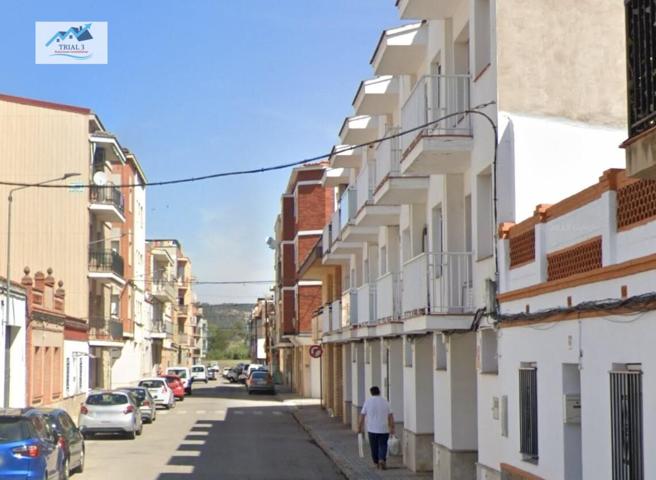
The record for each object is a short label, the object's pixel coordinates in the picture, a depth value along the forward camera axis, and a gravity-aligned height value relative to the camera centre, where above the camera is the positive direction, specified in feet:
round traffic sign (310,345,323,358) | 145.28 -0.71
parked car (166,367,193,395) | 215.92 -5.36
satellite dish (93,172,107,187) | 171.32 +25.12
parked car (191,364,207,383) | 326.24 -7.60
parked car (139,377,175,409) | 159.02 -6.09
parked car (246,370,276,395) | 215.72 -6.79
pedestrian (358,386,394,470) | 72.64 -4.98
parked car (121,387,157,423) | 127.75 -6.35
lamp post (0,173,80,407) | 100.90 +1.85
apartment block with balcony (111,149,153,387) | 211.00 +13.78
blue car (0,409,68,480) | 54.29 -4.84
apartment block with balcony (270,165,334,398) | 205.87 +16.06
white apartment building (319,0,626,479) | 49.26 +8.86
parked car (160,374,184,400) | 187.71 -6.33
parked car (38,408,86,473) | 64.75 -5.28
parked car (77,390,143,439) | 104.09 -6.25
